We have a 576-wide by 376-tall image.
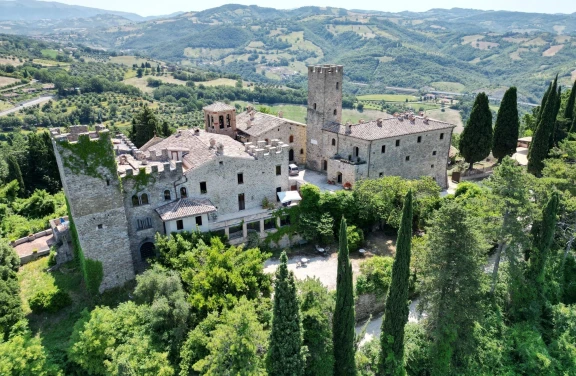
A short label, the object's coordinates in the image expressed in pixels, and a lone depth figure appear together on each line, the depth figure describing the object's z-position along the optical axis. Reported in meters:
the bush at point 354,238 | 35.72
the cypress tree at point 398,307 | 22.98
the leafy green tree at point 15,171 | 49.84
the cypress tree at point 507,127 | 48.59
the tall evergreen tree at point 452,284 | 23.95
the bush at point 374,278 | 30.14
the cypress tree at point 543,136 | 43.00
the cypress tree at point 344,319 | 22.32
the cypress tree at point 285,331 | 20.59
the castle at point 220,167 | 28.83
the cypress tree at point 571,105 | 49.62
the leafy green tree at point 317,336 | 23.02
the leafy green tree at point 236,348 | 21.97
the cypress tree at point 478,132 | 48.16
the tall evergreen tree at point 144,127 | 53.03
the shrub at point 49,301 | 28.98
